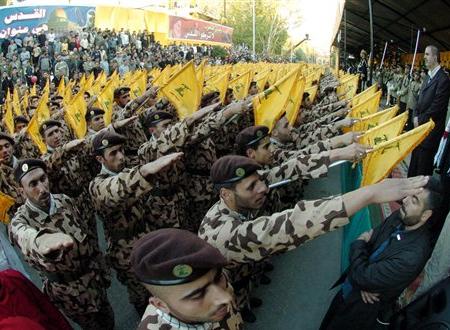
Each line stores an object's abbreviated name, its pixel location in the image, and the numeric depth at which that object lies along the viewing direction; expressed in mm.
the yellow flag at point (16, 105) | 8367
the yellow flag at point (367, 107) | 5254
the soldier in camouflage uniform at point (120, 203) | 2859
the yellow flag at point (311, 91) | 7648
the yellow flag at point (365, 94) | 5973
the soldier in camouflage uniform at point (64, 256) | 2865
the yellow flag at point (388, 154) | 2967
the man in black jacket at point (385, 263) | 2266
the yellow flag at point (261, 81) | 7934
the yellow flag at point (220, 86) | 6535
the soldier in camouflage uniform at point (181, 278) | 1443
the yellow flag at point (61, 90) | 9479
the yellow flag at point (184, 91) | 4957
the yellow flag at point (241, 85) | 7053
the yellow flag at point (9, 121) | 7031
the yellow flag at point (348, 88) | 7693
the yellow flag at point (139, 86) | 7996
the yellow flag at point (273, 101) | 4492
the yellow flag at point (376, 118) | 4365
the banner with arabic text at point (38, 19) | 18891
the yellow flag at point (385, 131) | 3520
